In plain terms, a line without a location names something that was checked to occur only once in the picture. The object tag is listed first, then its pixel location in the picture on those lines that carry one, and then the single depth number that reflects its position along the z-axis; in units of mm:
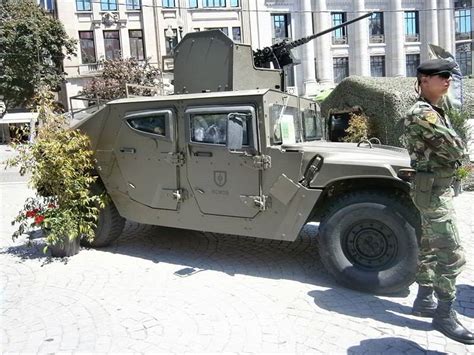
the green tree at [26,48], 30906
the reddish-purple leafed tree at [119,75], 30469
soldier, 3246
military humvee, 4266
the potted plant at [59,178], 5449
